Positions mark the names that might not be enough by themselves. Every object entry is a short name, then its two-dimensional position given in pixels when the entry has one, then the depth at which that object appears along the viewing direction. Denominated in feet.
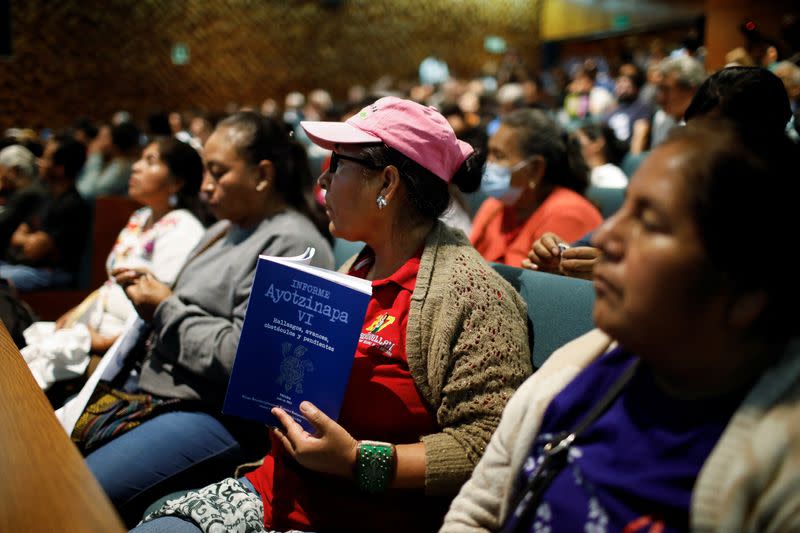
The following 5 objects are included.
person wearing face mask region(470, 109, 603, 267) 9.72
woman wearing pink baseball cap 4.74
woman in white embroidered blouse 8.01
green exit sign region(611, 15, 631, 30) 46.01
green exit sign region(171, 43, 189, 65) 40.09
